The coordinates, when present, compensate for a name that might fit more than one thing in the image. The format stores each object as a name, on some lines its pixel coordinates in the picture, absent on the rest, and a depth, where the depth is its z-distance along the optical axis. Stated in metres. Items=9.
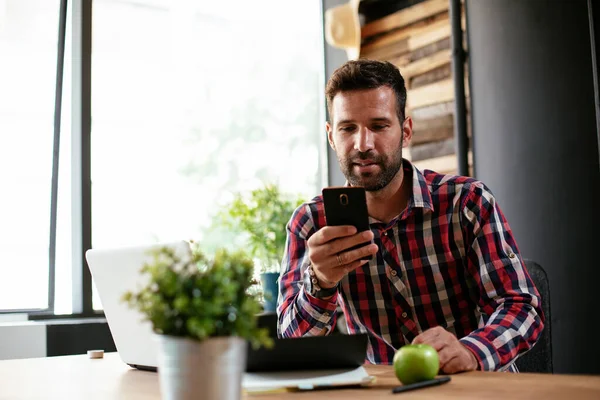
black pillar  2.65
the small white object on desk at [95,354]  2.01
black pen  1.15
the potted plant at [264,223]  3.56
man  1.81
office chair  1.84
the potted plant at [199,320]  0.80
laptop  1.27
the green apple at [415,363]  1.21
